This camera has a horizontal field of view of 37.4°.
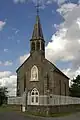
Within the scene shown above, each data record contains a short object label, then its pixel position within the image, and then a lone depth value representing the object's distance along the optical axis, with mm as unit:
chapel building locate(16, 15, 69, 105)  22960
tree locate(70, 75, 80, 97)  31377
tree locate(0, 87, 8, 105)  24457
